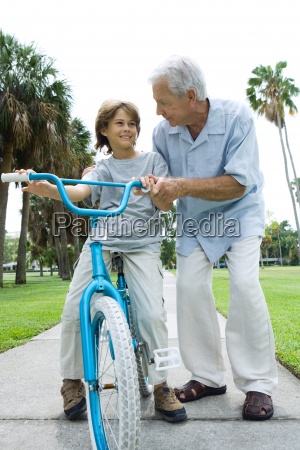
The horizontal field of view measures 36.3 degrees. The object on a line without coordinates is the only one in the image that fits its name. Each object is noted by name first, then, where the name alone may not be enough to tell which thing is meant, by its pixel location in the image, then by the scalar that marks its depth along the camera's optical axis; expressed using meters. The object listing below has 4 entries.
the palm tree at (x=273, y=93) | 27.27
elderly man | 2.59
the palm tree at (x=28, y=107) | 15.02
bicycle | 1.61
